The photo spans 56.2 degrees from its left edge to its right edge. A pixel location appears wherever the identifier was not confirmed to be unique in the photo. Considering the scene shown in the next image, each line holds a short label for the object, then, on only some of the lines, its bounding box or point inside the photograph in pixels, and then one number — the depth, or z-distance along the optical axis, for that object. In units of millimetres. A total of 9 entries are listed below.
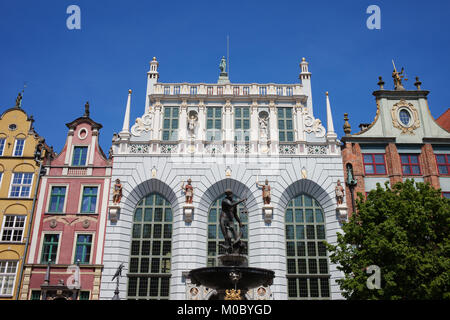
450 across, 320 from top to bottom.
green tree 21547
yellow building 30031
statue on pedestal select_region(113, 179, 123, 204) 31531
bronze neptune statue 16812
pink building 29359
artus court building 30609
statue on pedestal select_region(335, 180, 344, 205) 31734
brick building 32875
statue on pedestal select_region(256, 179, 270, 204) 31536
